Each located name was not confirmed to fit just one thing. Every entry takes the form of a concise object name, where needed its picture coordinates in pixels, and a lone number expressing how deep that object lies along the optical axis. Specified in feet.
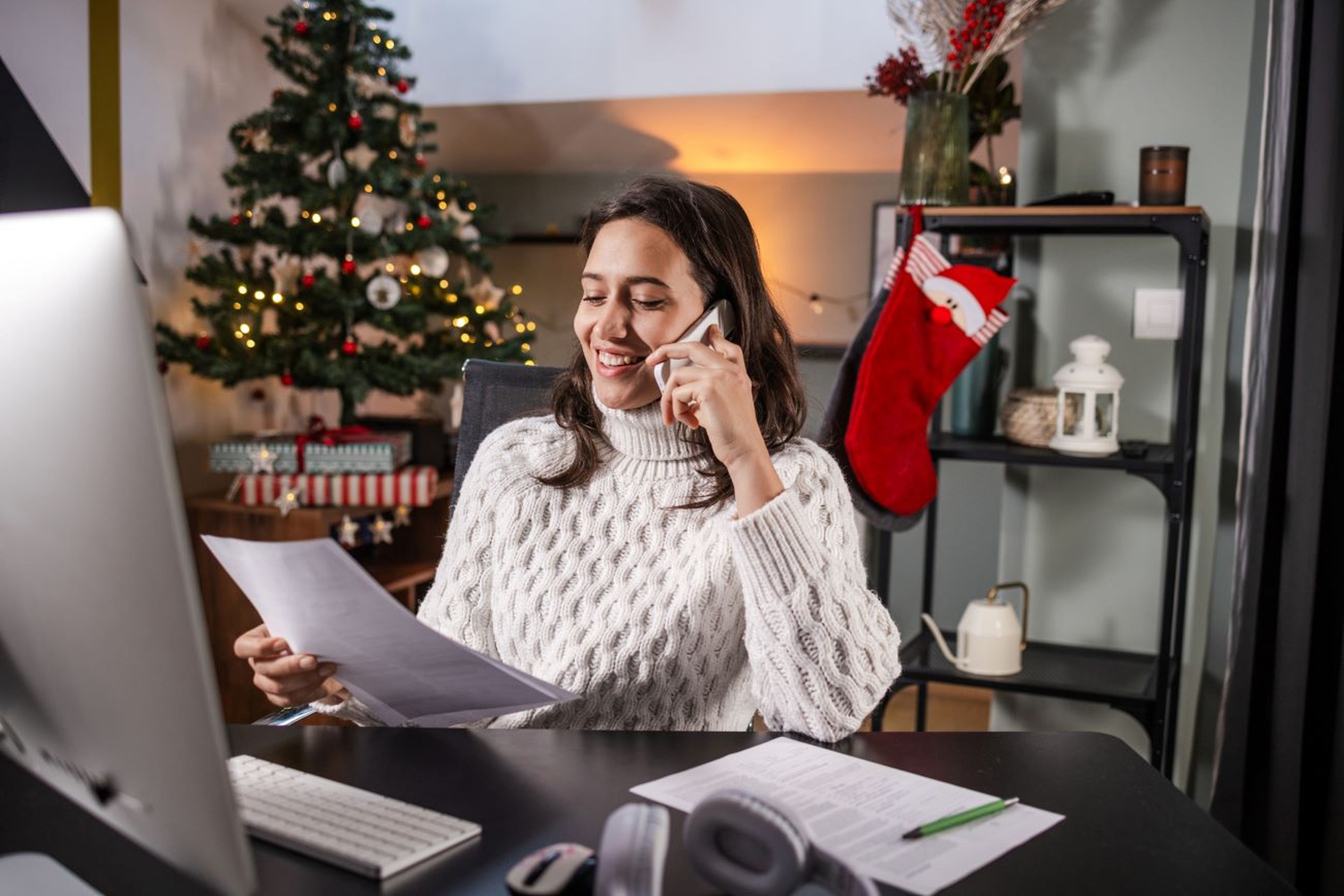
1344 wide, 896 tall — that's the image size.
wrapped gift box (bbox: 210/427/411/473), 10.87
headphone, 2.15
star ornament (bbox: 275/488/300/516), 10.49
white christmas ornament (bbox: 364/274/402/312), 10.89
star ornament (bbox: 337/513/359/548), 10.59
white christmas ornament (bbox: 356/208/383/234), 10.78
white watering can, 7.84
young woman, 3.87
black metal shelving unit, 7.27
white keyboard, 2.53
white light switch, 8.12
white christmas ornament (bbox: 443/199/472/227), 11.55
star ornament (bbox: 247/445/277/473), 10.77
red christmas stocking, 7.77
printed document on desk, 2.56
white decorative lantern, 7.66
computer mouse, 2.23
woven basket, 7.95
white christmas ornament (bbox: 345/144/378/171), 11.75
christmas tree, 10.72
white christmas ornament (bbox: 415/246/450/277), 11.37
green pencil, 2.68
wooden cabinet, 10.33
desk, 2.51
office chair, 5.40
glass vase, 7.96
